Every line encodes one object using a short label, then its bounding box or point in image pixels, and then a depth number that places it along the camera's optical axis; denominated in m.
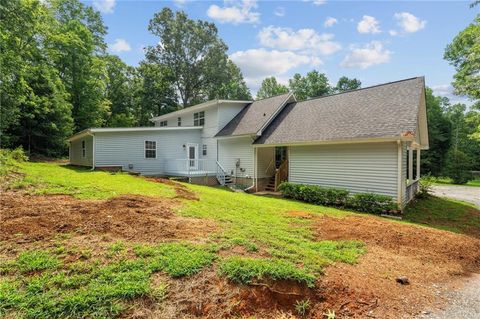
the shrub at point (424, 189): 15.10
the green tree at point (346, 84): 42.91
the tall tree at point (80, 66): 27.95
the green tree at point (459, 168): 28.95
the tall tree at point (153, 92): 36.72
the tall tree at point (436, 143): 35.65
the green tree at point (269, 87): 44.31
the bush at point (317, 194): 11.49
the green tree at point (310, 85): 40.72
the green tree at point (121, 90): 36.94
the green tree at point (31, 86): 13.53
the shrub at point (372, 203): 10.21
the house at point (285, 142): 10.91
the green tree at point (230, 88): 39.25
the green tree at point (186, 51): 38.41
